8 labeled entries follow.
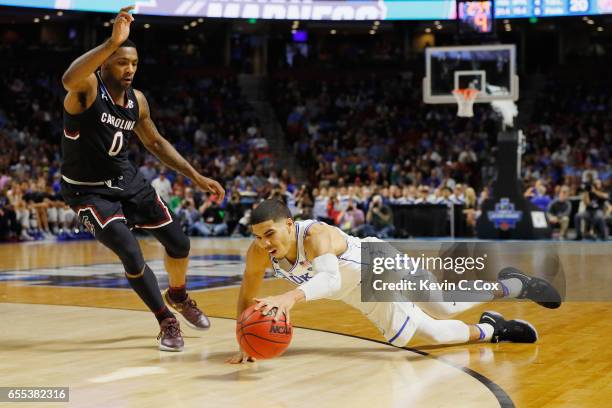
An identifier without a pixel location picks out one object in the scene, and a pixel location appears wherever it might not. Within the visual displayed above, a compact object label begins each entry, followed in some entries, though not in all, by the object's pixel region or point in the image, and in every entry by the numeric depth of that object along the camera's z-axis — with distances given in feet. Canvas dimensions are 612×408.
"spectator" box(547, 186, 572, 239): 59.62
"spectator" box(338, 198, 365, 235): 59.26
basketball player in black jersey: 17.97
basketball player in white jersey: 14.93
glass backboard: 55.62
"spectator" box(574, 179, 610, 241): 57.06
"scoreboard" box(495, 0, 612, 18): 76.79
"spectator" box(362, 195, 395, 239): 59.21
